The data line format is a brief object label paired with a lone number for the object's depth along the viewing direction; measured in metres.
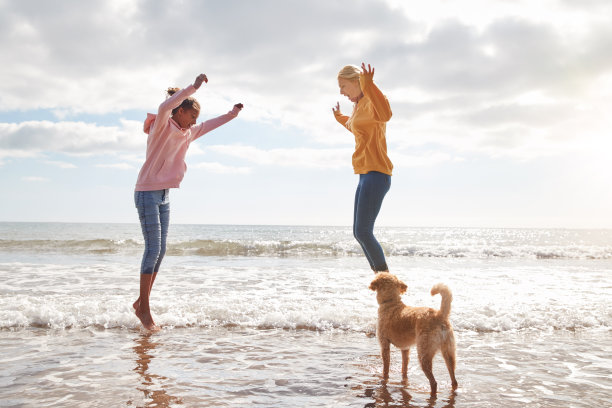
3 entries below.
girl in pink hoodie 4.48
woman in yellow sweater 3.92
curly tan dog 2.76
